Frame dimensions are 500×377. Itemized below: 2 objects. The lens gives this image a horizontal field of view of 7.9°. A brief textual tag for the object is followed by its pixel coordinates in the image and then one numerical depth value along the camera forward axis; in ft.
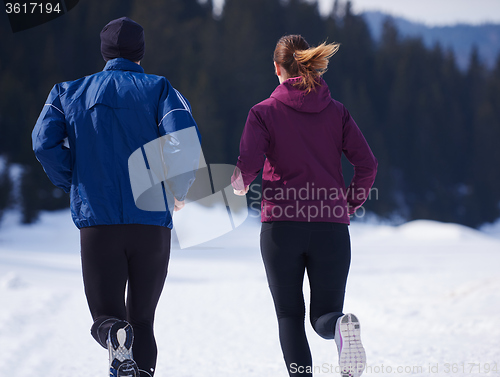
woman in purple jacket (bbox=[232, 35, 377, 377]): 52.19
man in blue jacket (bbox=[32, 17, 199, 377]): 51.71
